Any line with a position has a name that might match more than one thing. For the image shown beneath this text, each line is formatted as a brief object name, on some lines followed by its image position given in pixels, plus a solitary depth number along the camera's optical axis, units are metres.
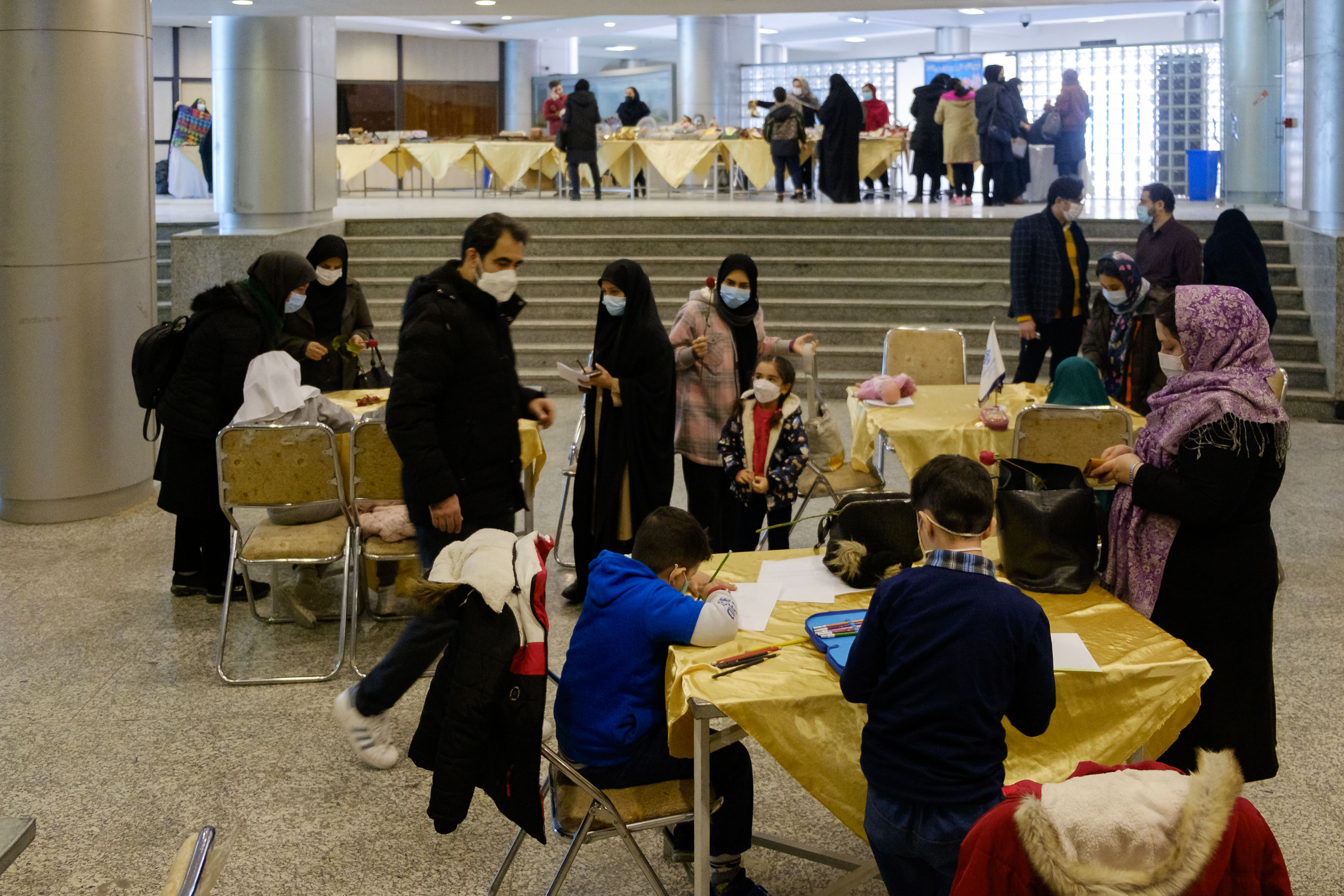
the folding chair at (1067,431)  4.54
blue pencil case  2.50
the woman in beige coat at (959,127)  13.39
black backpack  4.75
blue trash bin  15.19
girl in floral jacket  4.51
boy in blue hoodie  2.59
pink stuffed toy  5.20
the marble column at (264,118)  9.78
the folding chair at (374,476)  4.33
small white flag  4.95
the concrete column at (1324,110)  8.39
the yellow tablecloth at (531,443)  4.70
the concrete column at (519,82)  22.77
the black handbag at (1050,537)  2.85
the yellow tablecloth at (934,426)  4.81
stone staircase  9.74
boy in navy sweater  2.12
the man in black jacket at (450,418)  3.45
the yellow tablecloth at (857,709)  2.43
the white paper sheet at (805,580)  2.92
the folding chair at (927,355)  6.16
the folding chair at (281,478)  4.27
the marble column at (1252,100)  13.79
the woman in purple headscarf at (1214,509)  2.71
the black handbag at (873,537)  2.99
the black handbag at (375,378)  5.77
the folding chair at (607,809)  2.54
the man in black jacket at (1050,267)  7.05
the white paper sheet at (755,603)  2.75
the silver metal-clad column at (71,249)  5.84
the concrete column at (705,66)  20.03
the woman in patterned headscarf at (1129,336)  5.48
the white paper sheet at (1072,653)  2.50
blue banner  21.16
